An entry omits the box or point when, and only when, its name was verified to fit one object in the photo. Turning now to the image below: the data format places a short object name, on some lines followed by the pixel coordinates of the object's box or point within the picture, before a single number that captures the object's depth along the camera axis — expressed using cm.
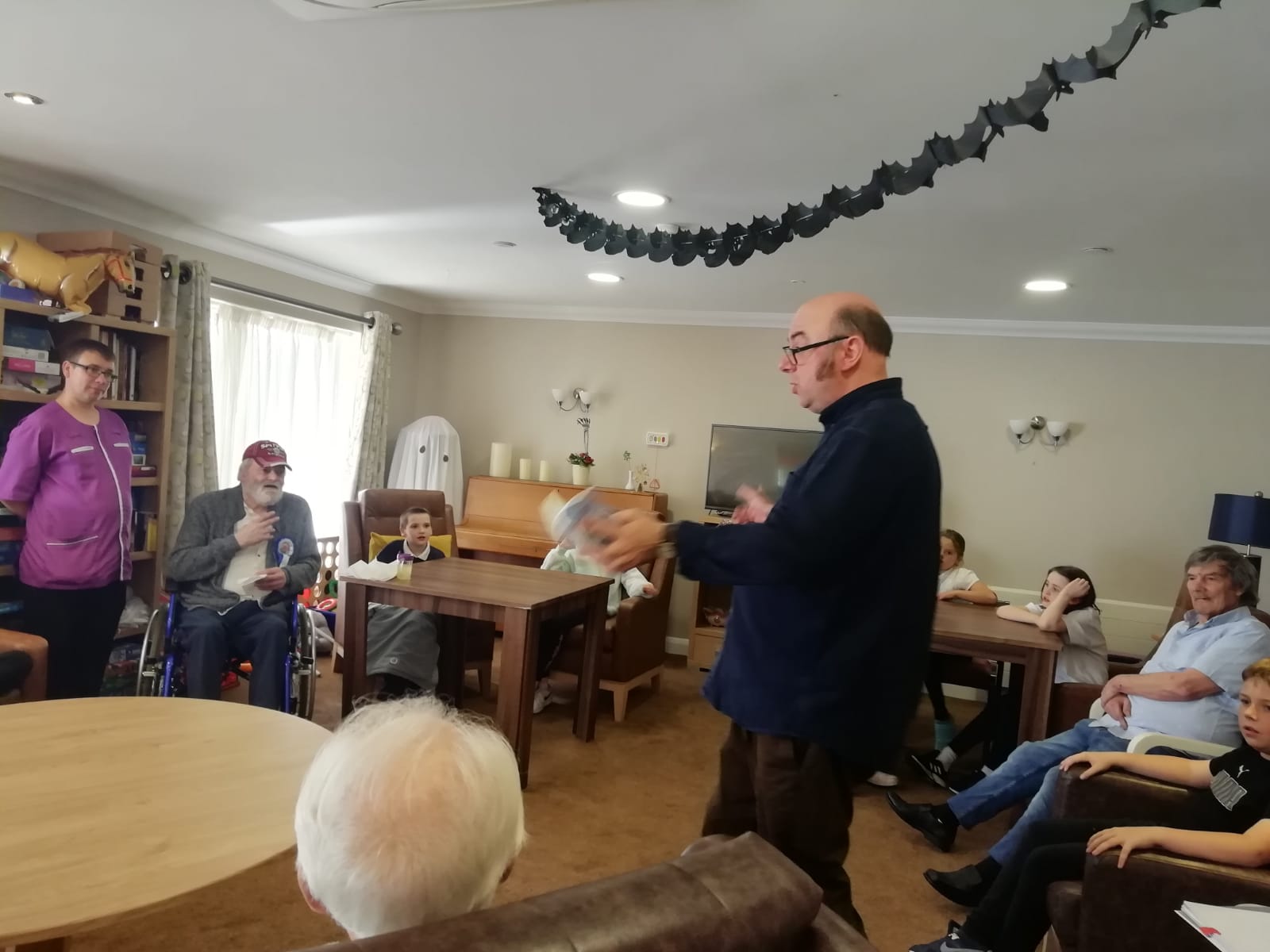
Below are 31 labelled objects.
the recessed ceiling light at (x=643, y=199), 298
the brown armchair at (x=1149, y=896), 163
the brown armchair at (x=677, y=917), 77
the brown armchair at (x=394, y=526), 401
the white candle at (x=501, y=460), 581
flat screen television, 529
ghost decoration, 565
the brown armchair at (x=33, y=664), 261
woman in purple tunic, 299
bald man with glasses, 132
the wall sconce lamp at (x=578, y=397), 580
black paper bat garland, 142
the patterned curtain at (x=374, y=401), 533
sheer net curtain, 450
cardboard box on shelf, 336
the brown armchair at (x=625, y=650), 402
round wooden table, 118
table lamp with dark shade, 401
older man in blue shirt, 240
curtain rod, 426
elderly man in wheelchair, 299
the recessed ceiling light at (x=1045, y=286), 389
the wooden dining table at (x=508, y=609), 306
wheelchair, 295
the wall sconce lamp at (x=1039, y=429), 491
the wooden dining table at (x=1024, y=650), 313
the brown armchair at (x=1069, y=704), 316
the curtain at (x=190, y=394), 391
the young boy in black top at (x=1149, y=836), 171
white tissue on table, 327
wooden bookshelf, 361
